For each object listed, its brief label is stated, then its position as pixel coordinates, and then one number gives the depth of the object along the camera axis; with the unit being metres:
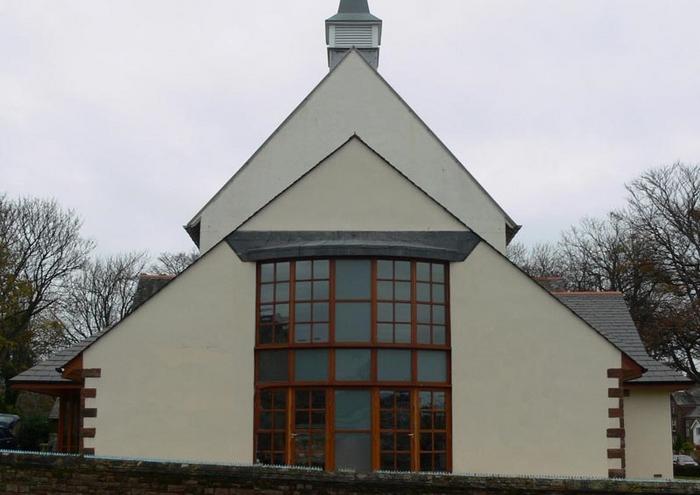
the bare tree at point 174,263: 62.62
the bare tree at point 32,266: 44.66
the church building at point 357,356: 17.39
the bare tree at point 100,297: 57.09
